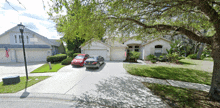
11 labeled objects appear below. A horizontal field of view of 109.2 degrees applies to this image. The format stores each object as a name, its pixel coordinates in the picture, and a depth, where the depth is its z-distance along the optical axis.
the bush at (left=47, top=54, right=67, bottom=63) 13.16
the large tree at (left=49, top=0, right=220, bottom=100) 3.56
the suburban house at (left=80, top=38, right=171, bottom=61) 14.69
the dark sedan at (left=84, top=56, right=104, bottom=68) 8.75
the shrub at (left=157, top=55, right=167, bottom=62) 14.41
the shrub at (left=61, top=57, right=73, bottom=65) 11.49
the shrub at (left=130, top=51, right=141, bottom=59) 13.57
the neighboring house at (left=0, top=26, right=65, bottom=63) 13.85
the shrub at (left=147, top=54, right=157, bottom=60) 14.43
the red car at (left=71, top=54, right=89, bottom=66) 10.04
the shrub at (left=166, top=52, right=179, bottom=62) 12.84
